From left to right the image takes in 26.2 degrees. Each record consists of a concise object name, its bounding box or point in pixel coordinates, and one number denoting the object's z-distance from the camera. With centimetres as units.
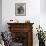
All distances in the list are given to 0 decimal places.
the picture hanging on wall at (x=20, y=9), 401
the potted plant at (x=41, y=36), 373
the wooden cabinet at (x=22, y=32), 388
